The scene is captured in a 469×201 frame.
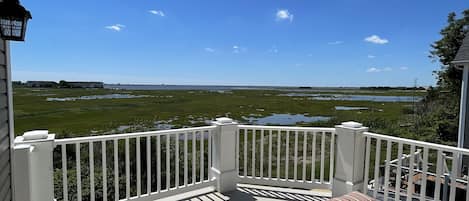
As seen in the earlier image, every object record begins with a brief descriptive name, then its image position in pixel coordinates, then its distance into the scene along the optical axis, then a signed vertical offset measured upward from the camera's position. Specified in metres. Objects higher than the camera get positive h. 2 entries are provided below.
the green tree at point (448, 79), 10.88 +0.46
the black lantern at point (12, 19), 1.54 +0.36
